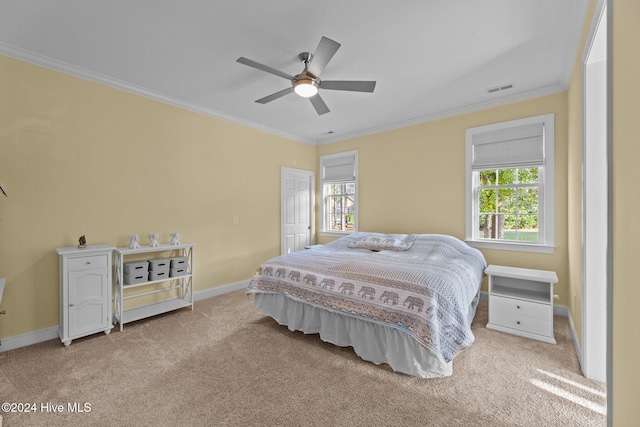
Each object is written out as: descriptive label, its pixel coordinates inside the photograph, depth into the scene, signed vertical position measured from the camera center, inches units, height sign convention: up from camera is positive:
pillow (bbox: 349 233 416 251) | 140.7 -15.2
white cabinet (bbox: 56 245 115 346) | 101.3 -29.6
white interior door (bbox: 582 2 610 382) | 78.4 -1.8
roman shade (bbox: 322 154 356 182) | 203.9 +34.7
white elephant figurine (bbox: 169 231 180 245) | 137.5 -12.7
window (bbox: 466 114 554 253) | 131.6 +14.5
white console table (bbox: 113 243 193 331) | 118.0 -36.7
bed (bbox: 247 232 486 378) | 82.7 -29.5
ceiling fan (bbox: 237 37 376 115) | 88.4 +47.9
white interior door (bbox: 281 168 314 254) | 201.8 +4.1
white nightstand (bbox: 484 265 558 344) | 104.2 -35.3
